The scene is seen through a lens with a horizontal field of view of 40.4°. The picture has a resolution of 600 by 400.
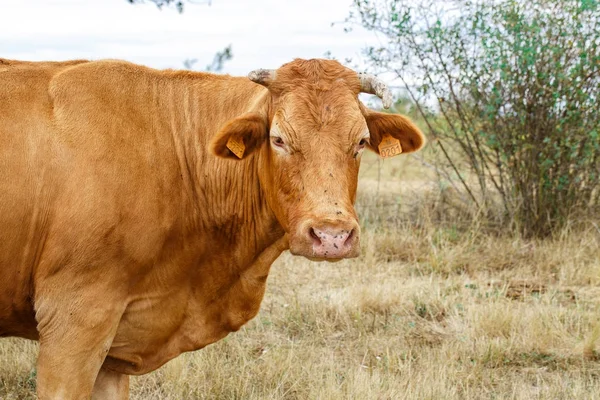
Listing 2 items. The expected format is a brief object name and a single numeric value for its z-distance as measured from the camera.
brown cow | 4.34
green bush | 9.77
